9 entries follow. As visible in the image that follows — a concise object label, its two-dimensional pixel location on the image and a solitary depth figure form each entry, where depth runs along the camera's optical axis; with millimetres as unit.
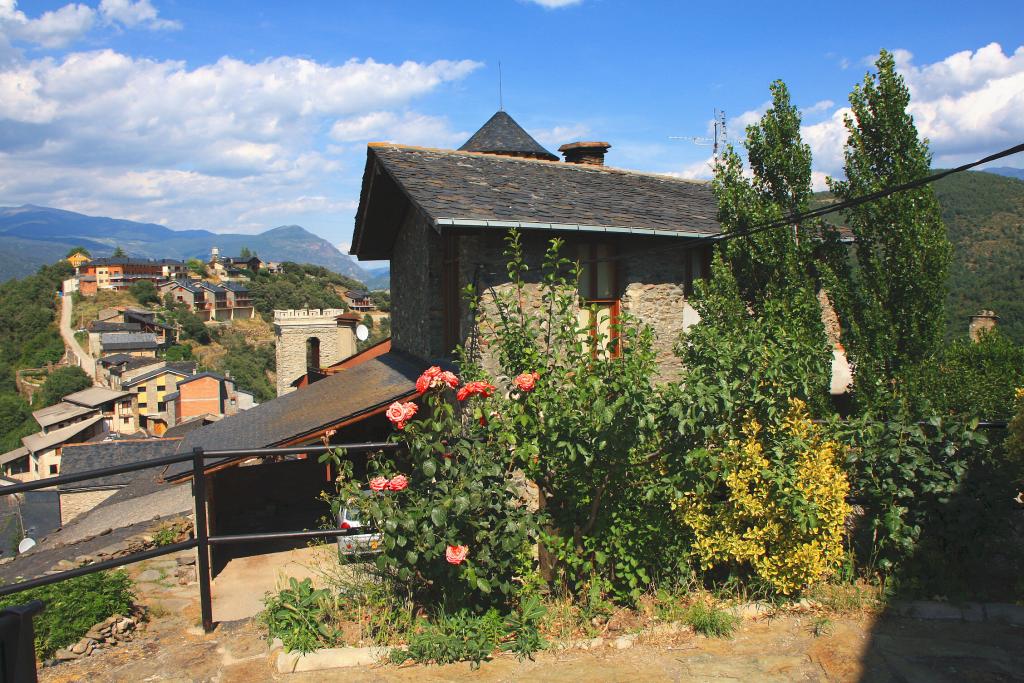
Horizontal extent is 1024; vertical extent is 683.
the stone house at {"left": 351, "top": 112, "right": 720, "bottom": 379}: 8922
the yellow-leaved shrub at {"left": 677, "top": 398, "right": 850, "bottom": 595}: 4020
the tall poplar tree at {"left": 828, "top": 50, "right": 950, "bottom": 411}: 8156
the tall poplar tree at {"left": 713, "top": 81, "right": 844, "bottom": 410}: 8945
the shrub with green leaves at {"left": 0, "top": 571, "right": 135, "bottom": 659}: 3891
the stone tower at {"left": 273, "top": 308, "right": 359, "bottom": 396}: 36781
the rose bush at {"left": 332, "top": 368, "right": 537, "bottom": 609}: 3621
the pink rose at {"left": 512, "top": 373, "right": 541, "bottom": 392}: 3990
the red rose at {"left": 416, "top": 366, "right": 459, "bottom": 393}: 4016
